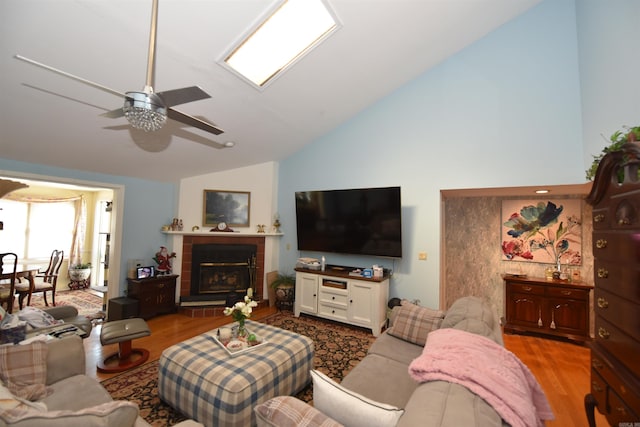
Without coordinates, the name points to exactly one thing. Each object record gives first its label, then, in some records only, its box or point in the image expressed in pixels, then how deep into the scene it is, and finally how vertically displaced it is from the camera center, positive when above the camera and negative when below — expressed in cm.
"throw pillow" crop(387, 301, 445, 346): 235 -85
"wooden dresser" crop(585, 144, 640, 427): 126 -30
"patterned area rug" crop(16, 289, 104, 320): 444 -150
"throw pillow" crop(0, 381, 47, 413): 112 -79
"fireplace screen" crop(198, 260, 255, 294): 467 -91
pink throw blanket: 102 -64
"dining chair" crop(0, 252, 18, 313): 370 -100
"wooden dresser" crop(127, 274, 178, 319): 394 -108
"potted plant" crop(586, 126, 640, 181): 135 +49
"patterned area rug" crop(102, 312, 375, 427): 210 -144
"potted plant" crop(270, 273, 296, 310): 445 -107
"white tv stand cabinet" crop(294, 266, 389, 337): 363 -101
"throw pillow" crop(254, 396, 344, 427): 96 -70
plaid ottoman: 176 -110
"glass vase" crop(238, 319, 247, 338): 233 -93
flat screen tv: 367 +10
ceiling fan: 149 +71
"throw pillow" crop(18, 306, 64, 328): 245 -92
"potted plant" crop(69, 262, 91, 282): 583 -109
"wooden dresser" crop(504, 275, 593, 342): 338 -100
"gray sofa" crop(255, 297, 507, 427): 92 -70
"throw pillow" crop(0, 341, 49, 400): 158 -91
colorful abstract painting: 375 +1
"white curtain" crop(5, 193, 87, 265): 601 -13
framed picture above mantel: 473 +31
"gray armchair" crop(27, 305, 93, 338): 275 -103
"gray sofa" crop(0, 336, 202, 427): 95 -92
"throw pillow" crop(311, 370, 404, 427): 104 -73
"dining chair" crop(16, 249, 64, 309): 421 -107
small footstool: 259 -114
